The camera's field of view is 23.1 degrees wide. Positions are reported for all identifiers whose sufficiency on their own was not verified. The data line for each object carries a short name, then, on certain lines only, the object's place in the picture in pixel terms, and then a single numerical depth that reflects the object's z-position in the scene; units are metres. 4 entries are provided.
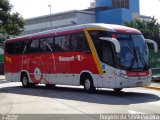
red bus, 17.98
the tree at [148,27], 67.18
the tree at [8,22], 47.50
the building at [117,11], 82.00
